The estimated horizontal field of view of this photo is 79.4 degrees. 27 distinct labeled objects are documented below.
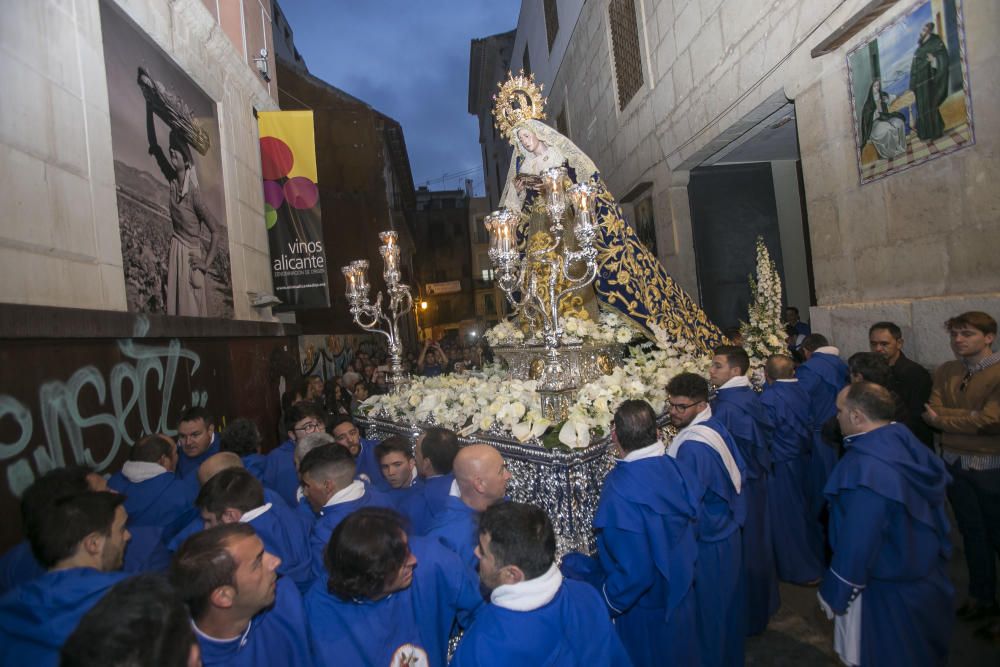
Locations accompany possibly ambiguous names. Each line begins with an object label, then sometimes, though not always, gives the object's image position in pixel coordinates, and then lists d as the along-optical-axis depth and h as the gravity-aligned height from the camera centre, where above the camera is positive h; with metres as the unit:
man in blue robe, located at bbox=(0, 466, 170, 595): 2.42 -0.72
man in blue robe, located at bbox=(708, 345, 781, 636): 3.80 -1.10
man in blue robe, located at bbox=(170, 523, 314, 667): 1.75 -0.70
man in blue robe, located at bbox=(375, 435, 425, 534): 3.35 -0.68
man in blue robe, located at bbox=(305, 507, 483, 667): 1.90 -0.84
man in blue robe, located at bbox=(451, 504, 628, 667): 1.73 -0.82
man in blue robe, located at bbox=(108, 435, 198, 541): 3.26 -0.65
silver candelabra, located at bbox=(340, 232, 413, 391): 5.27 +0.52
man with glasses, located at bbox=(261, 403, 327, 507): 4.12 -0.67
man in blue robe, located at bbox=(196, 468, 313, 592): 2.54 -0.64
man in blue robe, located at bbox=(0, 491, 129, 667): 1.78 -0.63
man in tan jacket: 3.38 -0.92
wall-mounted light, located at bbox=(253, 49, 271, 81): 9.24 +4.56
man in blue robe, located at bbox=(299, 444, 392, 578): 2.64 -0.60
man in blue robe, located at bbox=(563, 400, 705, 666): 2.63 -0.97
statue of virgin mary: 5.12 +0.66
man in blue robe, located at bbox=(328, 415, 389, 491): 4.33 -0.70
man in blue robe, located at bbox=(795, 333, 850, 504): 5.00 -0.76
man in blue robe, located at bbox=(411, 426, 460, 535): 3.17 -0.69
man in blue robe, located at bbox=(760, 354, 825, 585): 4.48 -1.37
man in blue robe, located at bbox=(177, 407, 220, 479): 4.18 -0.50
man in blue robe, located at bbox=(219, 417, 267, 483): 4.09 -0.54
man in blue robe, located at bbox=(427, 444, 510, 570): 2.58 -0.68
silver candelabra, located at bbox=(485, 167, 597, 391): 4.00 +0.60
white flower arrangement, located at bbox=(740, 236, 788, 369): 5.89 -0.09
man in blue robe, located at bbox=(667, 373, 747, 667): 3.04 -1.17
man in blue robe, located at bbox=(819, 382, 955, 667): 2.57 -1.05
